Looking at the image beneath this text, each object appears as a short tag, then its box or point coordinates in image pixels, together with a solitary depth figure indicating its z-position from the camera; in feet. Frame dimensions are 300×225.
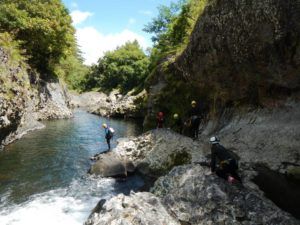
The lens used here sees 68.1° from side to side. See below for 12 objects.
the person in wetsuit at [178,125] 65.60
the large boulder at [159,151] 48.54
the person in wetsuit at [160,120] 65.89
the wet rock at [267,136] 42.89
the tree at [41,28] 91.23
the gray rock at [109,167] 49.57
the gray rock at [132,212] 26.78
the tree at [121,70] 188.95
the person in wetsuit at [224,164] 32.35
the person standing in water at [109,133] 61.76
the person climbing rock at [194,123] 55.15
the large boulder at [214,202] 28.25
